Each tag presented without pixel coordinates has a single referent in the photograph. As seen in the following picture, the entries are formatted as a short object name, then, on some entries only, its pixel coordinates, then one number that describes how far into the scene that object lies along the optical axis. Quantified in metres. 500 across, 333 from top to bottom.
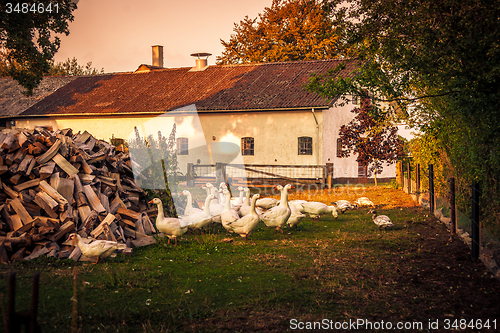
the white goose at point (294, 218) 11.60
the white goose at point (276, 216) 11.08
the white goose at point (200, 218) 10.85
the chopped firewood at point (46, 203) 9.12
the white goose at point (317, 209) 12.98
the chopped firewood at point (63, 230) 8.86
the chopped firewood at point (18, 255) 8.24
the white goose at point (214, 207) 11.60
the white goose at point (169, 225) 9.65
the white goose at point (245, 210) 11.59
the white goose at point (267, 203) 14.25
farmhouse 26.72
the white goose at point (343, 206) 14.26
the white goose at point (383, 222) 11.28
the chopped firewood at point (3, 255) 8.11
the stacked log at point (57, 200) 8.76
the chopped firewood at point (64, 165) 9.95
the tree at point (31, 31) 18.92
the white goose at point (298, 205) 13.13
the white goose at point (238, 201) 13.51
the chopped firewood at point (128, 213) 10.57
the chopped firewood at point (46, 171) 9.58
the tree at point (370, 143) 22.83
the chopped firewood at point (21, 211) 8.95
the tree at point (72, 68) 61.76
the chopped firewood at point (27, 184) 9.48
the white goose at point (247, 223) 10.40
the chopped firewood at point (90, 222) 9.26
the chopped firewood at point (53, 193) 9.20
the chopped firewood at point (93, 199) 9.83
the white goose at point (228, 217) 10.68
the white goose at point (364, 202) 16.20
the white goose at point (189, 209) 11.34
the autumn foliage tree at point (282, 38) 38.84
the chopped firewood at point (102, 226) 9.16
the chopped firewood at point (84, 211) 9.49
